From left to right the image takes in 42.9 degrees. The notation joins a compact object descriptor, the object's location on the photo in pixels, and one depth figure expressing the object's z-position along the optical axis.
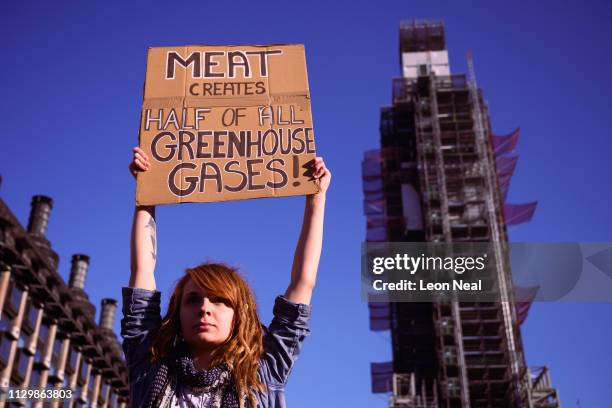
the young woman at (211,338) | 3.00
